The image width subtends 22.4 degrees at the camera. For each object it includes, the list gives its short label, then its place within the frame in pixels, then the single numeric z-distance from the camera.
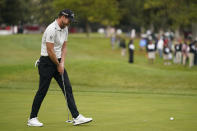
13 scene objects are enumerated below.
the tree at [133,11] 92.75
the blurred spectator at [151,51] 41.92
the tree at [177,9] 68.31
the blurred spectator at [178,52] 43.22
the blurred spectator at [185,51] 42.30
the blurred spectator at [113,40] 66.10
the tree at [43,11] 115.22
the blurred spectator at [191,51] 39.69
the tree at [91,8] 78.25
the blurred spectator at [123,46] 56.42
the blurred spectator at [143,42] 59.76
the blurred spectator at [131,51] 41.76
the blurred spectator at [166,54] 44.09
